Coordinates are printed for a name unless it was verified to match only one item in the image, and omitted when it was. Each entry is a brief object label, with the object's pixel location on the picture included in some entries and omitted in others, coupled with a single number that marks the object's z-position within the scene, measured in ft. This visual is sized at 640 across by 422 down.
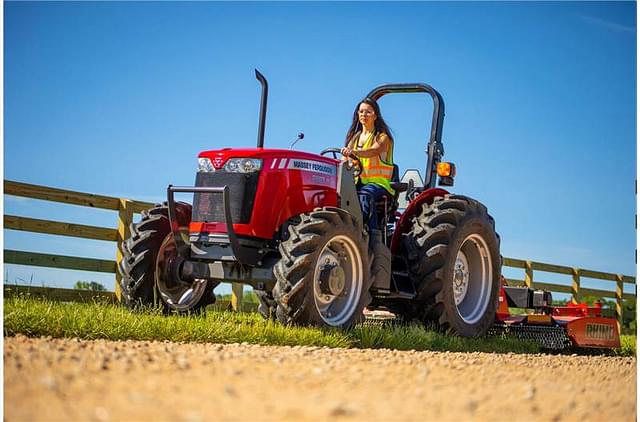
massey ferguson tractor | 21.24
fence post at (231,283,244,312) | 37.42
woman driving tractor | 24.68
